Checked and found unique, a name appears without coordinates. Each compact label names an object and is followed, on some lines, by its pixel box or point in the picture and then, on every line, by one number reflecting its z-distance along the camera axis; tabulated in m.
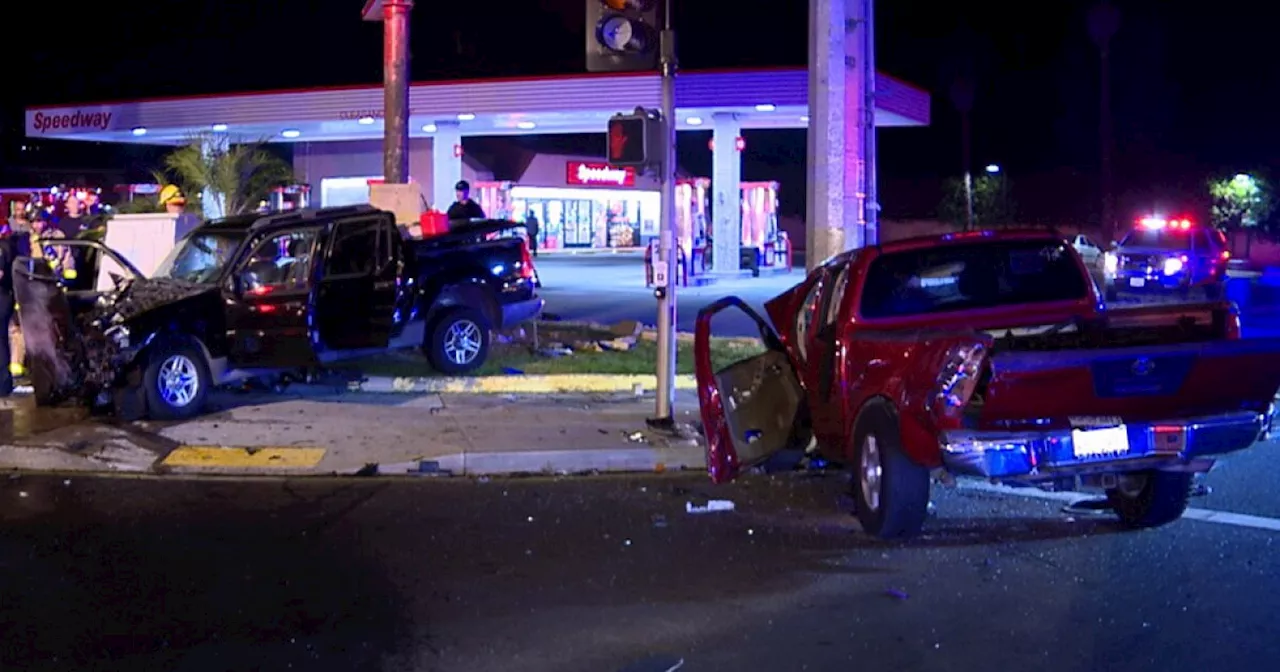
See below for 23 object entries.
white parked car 37.34
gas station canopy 29.92
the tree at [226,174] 20.92
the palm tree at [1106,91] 51.03
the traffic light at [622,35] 11.87
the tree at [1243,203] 50.56
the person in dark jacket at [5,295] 14.09
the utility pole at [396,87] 17.84
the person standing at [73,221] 19.91
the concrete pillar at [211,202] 21.31
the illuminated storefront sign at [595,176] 51.25
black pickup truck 12.68
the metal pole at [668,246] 11.94
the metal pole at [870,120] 13.36
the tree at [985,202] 56.03
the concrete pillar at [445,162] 36.09
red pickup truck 7.46
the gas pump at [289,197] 24.25
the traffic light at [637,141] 11.83
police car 28.58
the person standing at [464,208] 17.95
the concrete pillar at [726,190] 34.59
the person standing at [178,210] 17.09
